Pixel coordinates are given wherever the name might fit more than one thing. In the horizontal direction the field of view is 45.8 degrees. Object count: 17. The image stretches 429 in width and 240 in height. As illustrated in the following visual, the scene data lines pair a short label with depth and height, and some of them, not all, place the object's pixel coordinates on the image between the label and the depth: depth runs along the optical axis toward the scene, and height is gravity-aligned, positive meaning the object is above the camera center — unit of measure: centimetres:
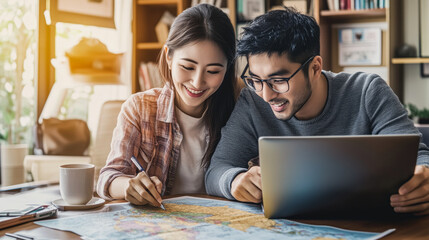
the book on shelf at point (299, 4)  344 +79
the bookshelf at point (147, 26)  379 +74
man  139 +5
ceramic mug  122 -15
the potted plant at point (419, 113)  301 +4
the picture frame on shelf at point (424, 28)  331 +60
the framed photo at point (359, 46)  348 +51
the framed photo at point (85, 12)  367 +81
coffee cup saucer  123 -20
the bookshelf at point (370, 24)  326 +63
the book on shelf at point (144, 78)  383 +33
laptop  104 -11
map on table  99 -22
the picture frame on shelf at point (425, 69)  336 +33
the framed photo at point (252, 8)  361 +80
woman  151 +3
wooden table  100 -22
